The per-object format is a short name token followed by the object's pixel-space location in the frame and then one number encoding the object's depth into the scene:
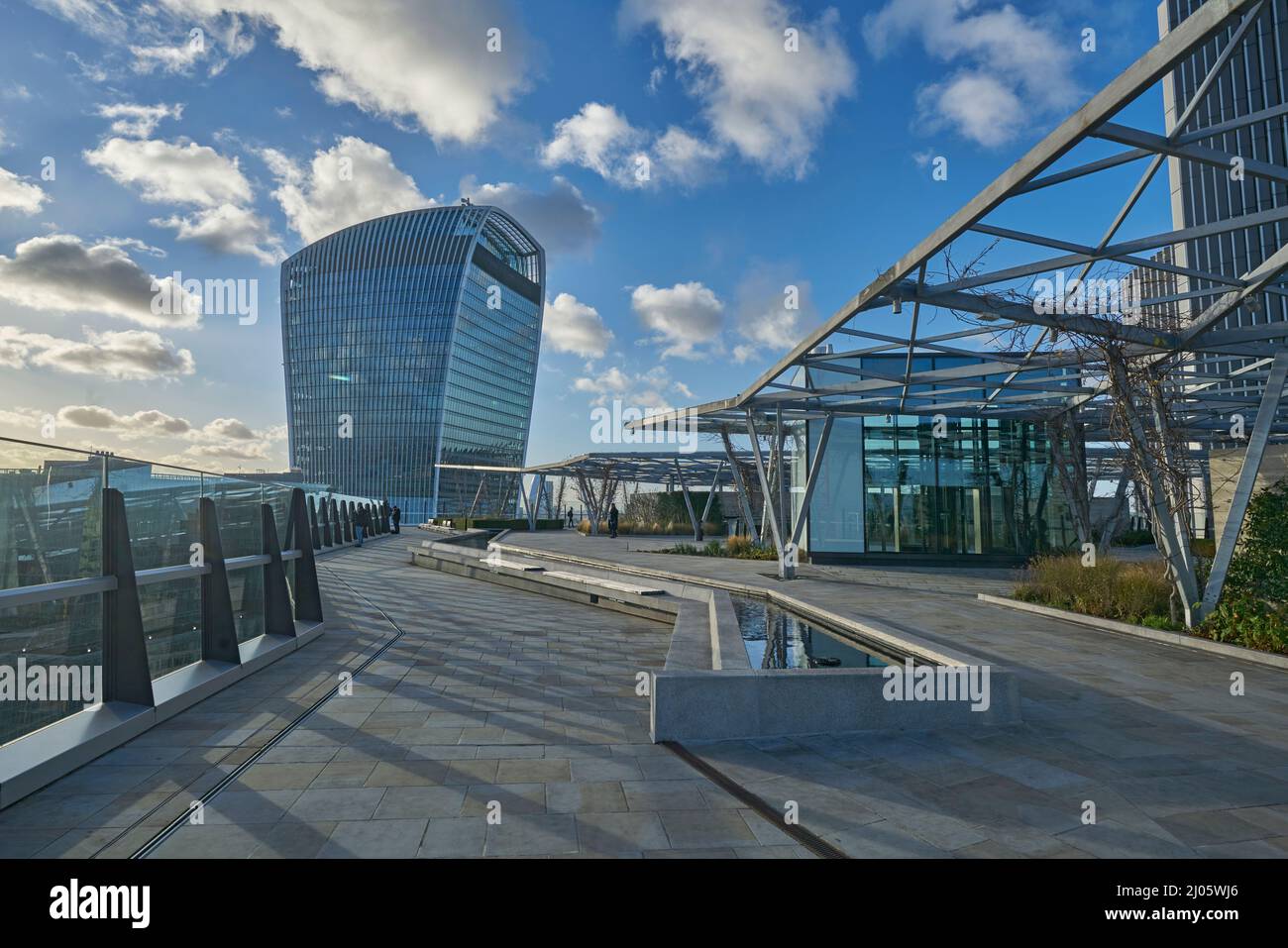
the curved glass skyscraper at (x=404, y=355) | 88.31
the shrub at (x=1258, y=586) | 8.26
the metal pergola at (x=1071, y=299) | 5.59
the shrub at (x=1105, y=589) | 10.23
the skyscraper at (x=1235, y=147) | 37.97
